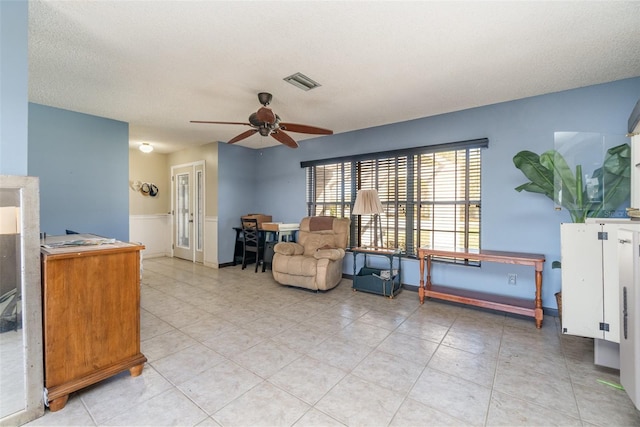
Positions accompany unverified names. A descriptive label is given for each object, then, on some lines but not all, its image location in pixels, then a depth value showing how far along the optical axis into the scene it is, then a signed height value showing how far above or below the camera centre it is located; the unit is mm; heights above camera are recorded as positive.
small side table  3676 -938
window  3574 +273
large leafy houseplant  2445 +270
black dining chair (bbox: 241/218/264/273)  5148 -571
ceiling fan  2689 +923
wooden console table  2766 -998
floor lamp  3803 +102
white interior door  5941 +7
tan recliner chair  3836 -665
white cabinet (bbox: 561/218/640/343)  2020 -532
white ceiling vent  2697 +1347
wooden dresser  1576 -654
